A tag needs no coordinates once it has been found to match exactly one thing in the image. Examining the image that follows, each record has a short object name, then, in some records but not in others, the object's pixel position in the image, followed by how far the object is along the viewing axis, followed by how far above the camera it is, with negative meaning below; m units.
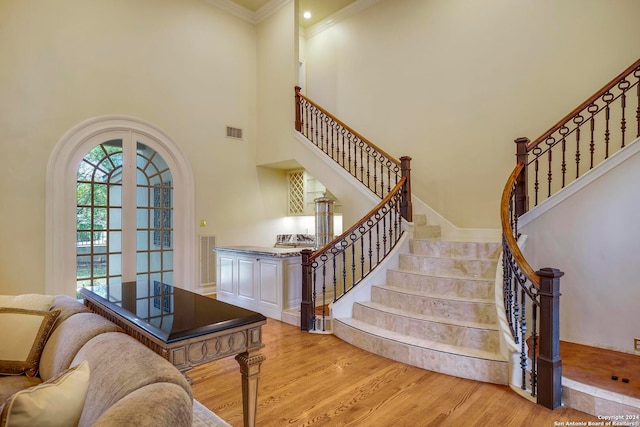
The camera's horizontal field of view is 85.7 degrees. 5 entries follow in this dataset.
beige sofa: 1.03 -0.64
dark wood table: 1.63 -0.60
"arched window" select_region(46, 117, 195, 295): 4.88 +0.00
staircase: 2.96 -1.06
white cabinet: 4.56 -1.01
